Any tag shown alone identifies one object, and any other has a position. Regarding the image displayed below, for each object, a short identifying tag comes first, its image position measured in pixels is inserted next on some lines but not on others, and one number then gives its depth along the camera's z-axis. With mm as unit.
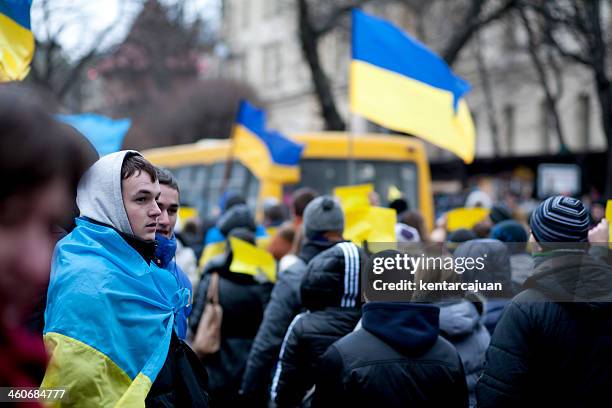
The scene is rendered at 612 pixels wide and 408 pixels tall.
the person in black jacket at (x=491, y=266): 3943
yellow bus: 13930
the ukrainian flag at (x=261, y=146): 11516
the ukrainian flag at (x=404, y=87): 8648
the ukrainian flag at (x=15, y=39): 5039
